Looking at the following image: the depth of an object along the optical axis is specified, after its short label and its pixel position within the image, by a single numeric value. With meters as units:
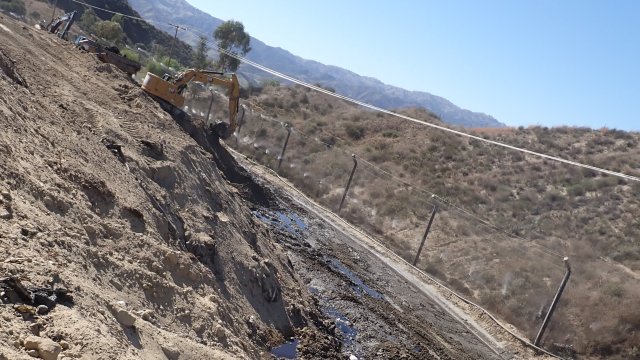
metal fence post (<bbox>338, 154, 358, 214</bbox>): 26.58
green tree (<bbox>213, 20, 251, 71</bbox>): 70.56
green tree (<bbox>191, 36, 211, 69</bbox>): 58.54
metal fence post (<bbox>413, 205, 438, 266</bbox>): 22.70
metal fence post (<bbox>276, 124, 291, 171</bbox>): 29.42
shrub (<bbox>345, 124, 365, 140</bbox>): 49.41
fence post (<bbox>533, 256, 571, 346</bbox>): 17.52
